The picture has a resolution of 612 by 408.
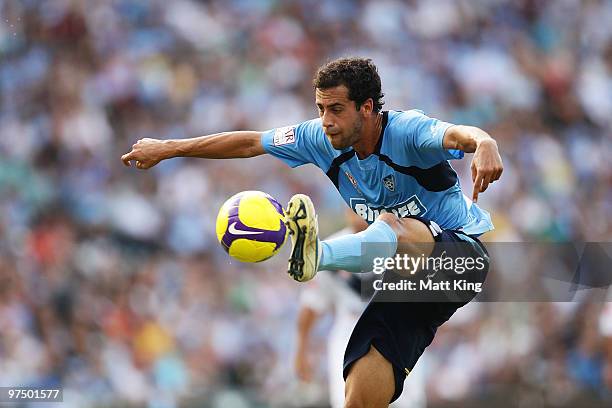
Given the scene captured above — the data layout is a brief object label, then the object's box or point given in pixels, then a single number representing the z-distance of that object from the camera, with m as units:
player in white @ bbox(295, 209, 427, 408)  15.85
